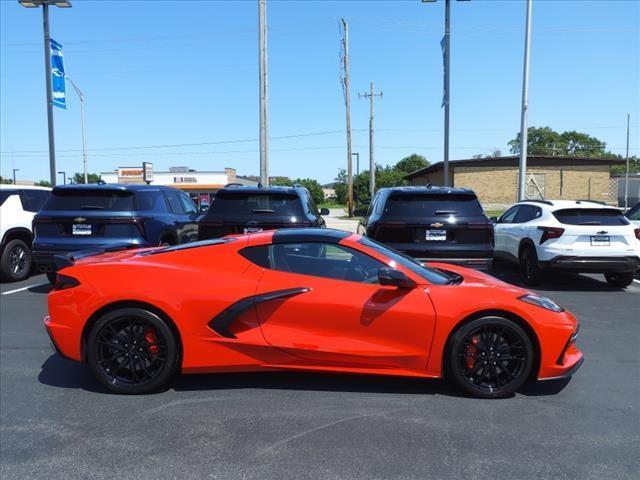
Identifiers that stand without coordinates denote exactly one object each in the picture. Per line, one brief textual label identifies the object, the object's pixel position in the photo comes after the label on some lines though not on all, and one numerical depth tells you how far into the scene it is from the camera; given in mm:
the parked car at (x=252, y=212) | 7742
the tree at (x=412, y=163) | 113125
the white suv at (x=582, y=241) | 8461
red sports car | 3977
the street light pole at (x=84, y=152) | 42000
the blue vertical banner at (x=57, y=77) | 16391
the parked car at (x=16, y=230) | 9328
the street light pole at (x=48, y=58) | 15781
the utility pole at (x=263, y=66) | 15789
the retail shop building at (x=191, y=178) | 66188
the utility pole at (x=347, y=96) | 33000
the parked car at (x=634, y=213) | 10798
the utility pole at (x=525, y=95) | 16047
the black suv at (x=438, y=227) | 7684
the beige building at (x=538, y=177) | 38594
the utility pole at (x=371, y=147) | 38375
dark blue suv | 8031
